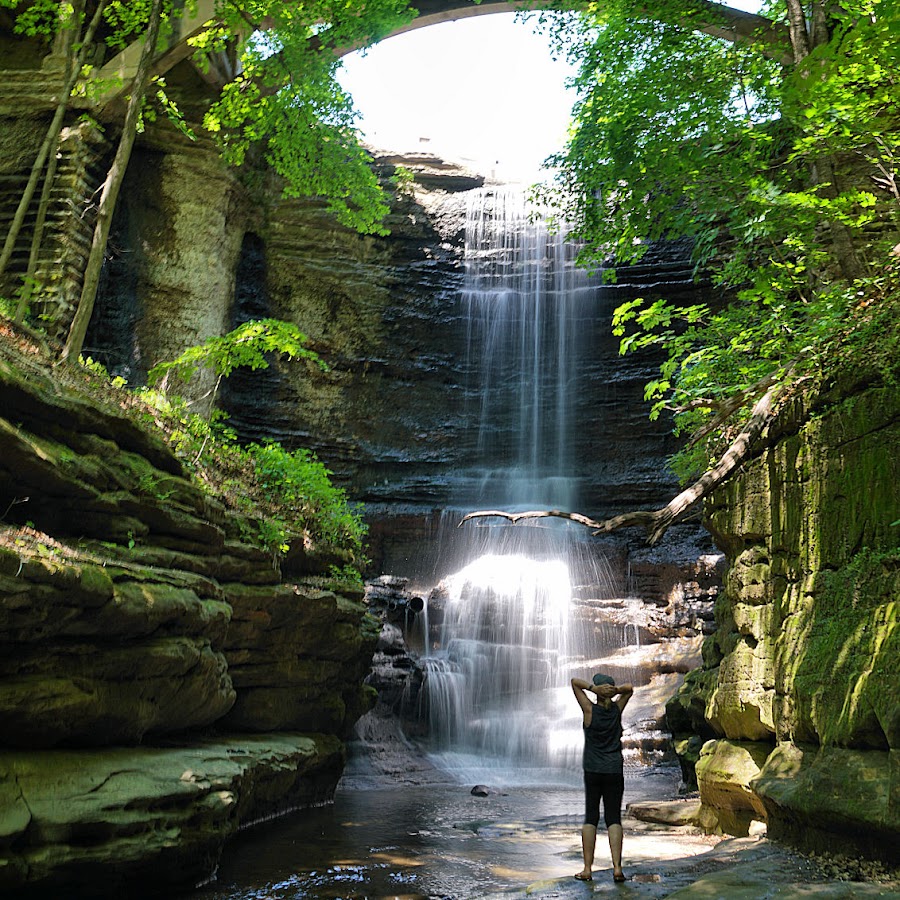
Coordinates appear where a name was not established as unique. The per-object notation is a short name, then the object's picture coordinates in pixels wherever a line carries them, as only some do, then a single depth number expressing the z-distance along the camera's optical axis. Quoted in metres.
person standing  6.52
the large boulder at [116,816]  5.54
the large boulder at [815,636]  5.65
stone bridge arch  16.59
